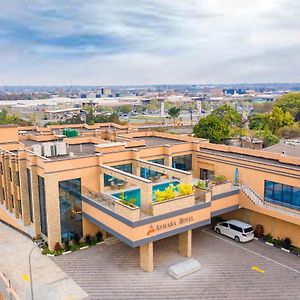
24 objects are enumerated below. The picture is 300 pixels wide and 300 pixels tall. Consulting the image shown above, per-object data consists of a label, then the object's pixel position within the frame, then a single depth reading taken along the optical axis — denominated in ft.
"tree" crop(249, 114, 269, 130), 271.82
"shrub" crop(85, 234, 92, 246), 100.35
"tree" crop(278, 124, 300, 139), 244.01
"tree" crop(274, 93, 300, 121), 310.04
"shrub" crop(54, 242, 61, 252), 95.69
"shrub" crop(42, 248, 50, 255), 94.98
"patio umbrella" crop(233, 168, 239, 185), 112.40
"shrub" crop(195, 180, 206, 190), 97.58
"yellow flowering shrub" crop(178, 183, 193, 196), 90.94
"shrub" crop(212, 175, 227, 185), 105.21
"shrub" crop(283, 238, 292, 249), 98.34
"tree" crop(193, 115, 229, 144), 220.62
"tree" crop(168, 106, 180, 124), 383.24
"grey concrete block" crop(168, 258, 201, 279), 82.53
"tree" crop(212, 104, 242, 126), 285.78
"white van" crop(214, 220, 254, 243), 101.49
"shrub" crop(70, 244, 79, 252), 96.84
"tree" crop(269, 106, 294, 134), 261.44
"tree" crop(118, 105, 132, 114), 640.62
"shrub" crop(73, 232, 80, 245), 99.67
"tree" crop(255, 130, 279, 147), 211.25
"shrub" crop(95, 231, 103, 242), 102.35
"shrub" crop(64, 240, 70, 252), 96.65
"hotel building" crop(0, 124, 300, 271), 86.33
